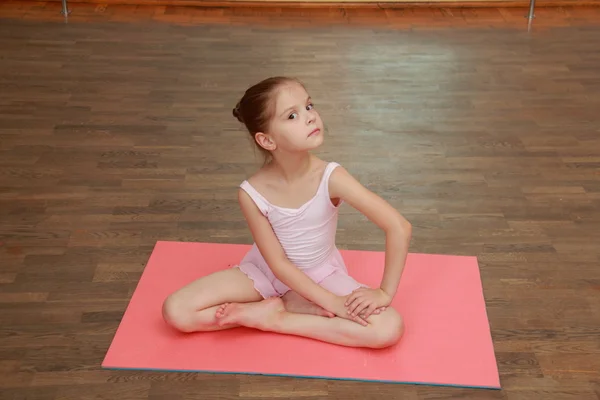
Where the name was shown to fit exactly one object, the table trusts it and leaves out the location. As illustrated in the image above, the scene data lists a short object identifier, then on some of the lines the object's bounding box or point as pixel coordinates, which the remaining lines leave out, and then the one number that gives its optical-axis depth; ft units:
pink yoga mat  6.03
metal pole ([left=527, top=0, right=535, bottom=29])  14.60
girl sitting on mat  6.11
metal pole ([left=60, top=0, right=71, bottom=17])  14.71
